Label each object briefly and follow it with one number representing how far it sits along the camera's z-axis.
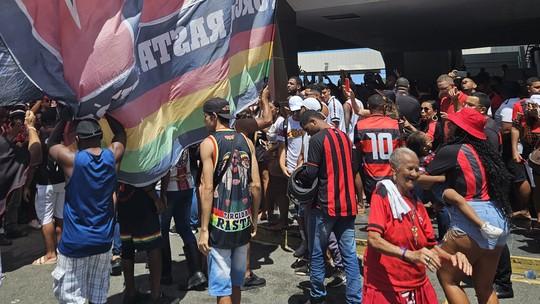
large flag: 3.43
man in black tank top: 3.61
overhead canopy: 11.11
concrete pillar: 9.16
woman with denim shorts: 3.39
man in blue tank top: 3.39
